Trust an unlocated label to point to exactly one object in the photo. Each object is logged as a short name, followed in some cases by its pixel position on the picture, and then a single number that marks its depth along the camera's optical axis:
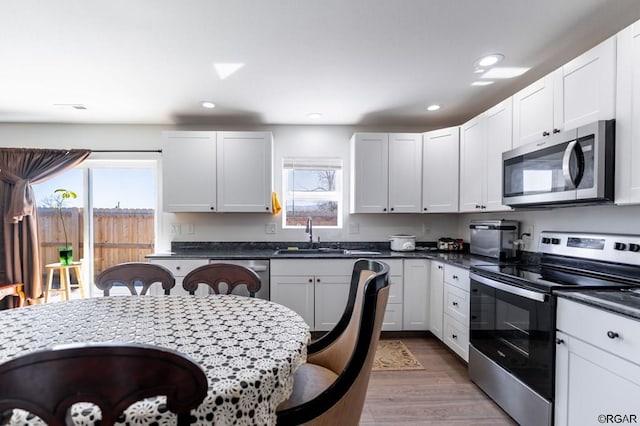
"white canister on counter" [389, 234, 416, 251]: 3.38
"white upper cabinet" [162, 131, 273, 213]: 3.25
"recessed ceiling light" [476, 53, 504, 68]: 2.11
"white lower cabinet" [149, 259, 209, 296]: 2.93
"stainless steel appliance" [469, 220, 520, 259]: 2.65
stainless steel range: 1.57
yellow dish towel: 3.47
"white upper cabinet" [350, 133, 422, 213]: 3.32
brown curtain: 3.27
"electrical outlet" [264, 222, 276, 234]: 3.62
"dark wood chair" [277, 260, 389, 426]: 1.06
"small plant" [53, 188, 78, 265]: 3.55
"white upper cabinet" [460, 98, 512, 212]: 2.47
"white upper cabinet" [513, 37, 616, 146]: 1.63
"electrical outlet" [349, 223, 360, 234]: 3.64
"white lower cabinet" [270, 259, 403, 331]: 2.97
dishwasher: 2.94
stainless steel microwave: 1.61
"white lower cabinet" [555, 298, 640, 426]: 1.20
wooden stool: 3.37
